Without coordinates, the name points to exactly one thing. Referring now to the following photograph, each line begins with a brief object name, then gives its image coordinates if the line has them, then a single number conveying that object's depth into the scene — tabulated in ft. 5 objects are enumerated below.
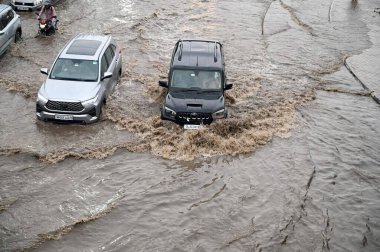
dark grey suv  37.17
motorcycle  61.00
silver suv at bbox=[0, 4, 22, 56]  52.21
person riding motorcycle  60.95
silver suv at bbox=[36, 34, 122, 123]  37.42
